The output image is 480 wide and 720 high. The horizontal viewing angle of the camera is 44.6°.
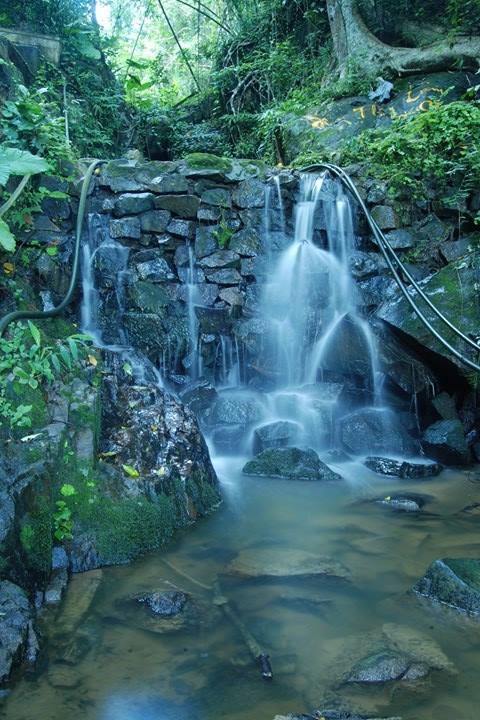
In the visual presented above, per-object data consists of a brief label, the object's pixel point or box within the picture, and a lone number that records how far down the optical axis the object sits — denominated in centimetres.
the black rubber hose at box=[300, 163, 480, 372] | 622
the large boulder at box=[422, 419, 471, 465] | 691
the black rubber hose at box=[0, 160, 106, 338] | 494
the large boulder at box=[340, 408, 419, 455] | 710
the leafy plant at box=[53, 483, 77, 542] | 404
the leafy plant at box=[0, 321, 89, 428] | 421
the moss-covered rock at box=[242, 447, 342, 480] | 618
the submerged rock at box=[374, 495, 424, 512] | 543
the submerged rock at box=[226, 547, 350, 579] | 408
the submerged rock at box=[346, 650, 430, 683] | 292
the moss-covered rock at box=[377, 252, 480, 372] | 700
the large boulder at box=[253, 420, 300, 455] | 682
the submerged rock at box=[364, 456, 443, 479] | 646
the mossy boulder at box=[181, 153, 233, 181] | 860
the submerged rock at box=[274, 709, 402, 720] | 260
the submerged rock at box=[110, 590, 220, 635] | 341
